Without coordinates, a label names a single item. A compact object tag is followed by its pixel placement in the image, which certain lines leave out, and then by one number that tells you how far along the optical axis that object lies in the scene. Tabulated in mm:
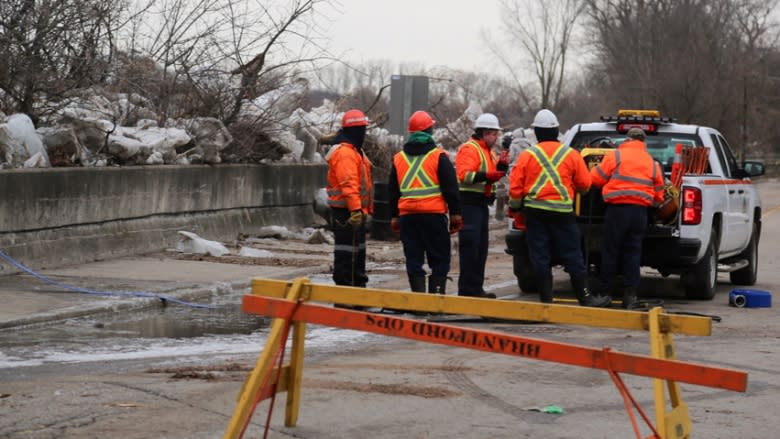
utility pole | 68862
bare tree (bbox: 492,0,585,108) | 88638
